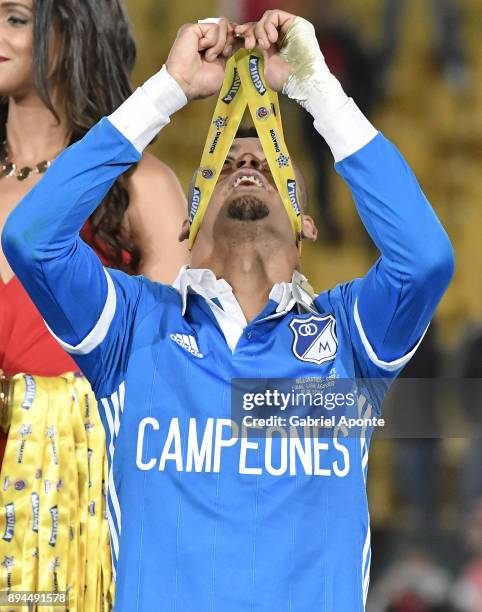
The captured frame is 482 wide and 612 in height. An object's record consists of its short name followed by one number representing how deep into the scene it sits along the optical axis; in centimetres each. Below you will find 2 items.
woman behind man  860
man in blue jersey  808
